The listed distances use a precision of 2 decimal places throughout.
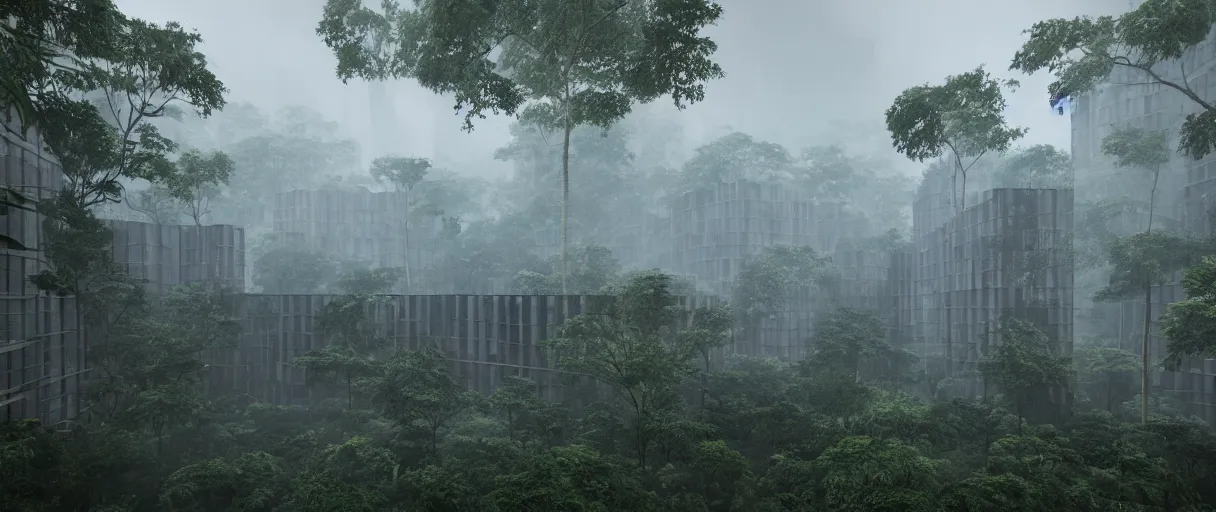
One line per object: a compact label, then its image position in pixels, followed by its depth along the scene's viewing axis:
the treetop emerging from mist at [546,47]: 16.48
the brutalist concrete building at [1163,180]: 19.03
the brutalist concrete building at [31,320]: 14.79
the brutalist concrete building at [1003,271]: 20.14
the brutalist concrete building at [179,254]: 24.19
